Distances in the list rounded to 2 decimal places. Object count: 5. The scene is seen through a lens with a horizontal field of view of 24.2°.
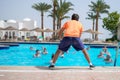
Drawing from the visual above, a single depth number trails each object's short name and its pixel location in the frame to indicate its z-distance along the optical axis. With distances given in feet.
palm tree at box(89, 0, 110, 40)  168.45
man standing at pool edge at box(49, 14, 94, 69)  21.52
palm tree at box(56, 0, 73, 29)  158.92
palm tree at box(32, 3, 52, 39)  167.02
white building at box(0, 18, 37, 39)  163.19
